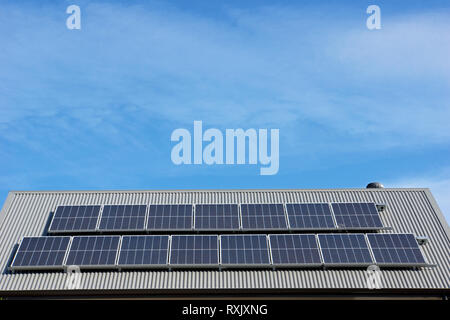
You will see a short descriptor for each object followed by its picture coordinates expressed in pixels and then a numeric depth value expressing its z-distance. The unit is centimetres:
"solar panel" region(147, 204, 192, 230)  2455
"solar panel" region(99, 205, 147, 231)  2448
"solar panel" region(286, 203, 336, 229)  2458
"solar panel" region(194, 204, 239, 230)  2459
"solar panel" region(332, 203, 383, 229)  2458
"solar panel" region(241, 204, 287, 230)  2456
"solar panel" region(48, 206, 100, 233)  2438
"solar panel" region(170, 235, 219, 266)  2195
